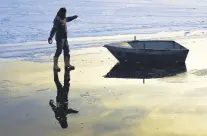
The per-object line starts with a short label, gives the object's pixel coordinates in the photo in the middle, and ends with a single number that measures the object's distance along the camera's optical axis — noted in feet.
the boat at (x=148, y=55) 50.19
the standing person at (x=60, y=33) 45.60
